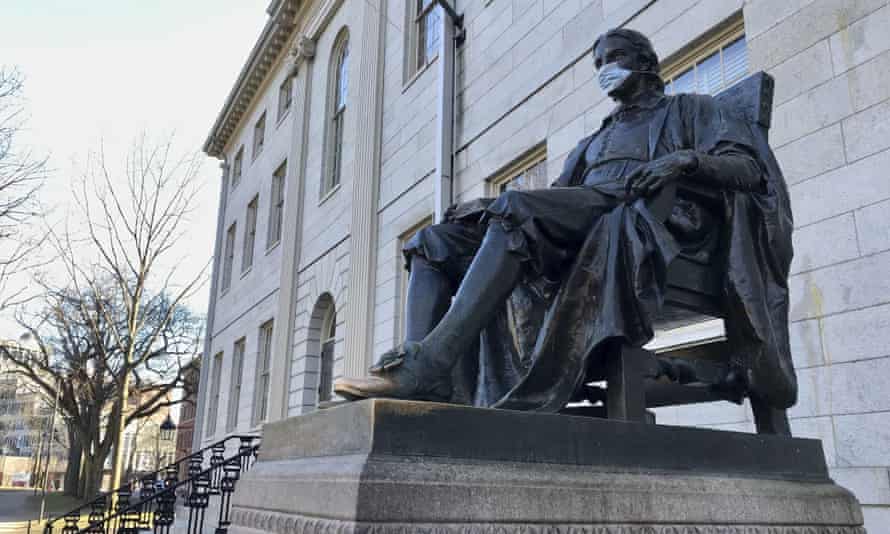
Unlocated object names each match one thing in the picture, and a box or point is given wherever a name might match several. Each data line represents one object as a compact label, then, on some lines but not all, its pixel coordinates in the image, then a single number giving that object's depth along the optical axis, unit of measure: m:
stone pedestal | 2.04
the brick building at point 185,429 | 57.34
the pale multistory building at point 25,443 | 56.69
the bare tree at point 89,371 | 29.34
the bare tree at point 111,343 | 22.77
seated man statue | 2.70
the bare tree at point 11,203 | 14.45
